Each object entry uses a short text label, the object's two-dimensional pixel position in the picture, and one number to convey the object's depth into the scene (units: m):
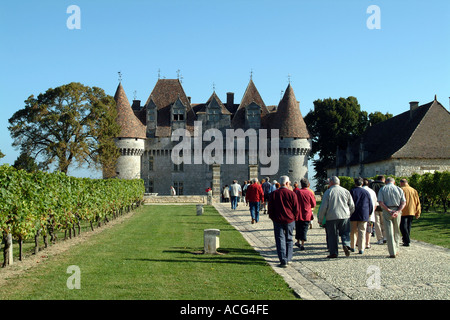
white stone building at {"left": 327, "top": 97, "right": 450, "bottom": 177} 37.78
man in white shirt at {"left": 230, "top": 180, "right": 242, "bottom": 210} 27.19
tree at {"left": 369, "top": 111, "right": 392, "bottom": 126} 58.17
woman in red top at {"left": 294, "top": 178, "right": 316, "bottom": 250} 12.17
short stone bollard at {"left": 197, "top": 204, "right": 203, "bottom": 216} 24.11
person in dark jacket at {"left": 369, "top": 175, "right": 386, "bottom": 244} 13.23
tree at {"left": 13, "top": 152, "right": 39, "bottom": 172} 40.34
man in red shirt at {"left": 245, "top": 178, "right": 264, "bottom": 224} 19.03
